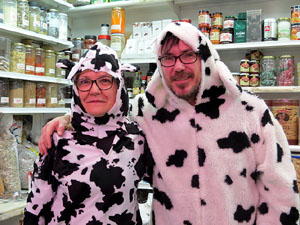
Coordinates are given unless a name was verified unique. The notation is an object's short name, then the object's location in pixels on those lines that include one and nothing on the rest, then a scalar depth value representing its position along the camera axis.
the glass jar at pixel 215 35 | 2.58
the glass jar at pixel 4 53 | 2.26
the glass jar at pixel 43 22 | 2.61
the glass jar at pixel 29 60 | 2.46
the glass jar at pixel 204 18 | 2.57
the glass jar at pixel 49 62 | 2.65
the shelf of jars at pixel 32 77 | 2.24
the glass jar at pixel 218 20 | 2.58
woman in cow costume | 1.21
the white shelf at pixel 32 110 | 2.26
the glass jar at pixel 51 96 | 2.71
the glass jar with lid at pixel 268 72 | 2.46
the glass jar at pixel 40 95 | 2.59
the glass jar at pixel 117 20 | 2.85
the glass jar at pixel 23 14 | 2.37
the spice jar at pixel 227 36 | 2.54
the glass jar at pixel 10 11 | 2.29
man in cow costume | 1.16
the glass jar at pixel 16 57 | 2.35
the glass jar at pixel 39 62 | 2.55
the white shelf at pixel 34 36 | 2.29
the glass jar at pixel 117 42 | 2.87
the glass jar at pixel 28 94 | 2.50
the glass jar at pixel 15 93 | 2.36
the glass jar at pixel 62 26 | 2.74
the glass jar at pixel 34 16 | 2.47
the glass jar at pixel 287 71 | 2.41
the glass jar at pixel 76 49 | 3.04
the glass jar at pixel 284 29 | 2.38
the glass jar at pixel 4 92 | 2.29
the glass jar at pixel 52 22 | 2.65
